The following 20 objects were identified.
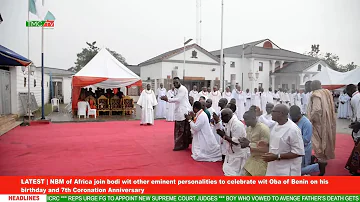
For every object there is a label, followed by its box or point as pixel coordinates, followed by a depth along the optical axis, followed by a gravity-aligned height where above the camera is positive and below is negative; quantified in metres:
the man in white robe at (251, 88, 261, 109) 9.95 -0.16
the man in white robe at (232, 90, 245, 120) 10.59 -0.29
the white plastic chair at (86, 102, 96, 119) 11.08 -0.78
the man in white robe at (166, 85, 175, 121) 10.60 -0.75
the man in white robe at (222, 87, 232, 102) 10.82 -0.01
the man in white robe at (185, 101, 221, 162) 4.74 -0.86
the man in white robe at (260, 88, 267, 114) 9.30 -0.15
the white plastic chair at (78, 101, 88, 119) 10.92 -0.61
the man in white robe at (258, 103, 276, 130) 4.47 -0.43
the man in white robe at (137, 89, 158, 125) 9.29 -0.41
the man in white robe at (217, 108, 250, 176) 3.70 -0.70
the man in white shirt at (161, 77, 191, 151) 5.52 -0.54
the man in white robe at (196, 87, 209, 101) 11.02 +0.03
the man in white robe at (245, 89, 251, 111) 10.49 -0.25
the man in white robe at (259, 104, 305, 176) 2.65 -0.54
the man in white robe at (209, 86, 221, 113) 11.11 -0.10
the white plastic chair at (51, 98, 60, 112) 14.44 -0.47
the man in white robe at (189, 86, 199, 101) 11.41 -0.02
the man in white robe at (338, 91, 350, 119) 11.62 -0.53
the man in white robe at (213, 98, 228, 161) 4.20 -0.52
